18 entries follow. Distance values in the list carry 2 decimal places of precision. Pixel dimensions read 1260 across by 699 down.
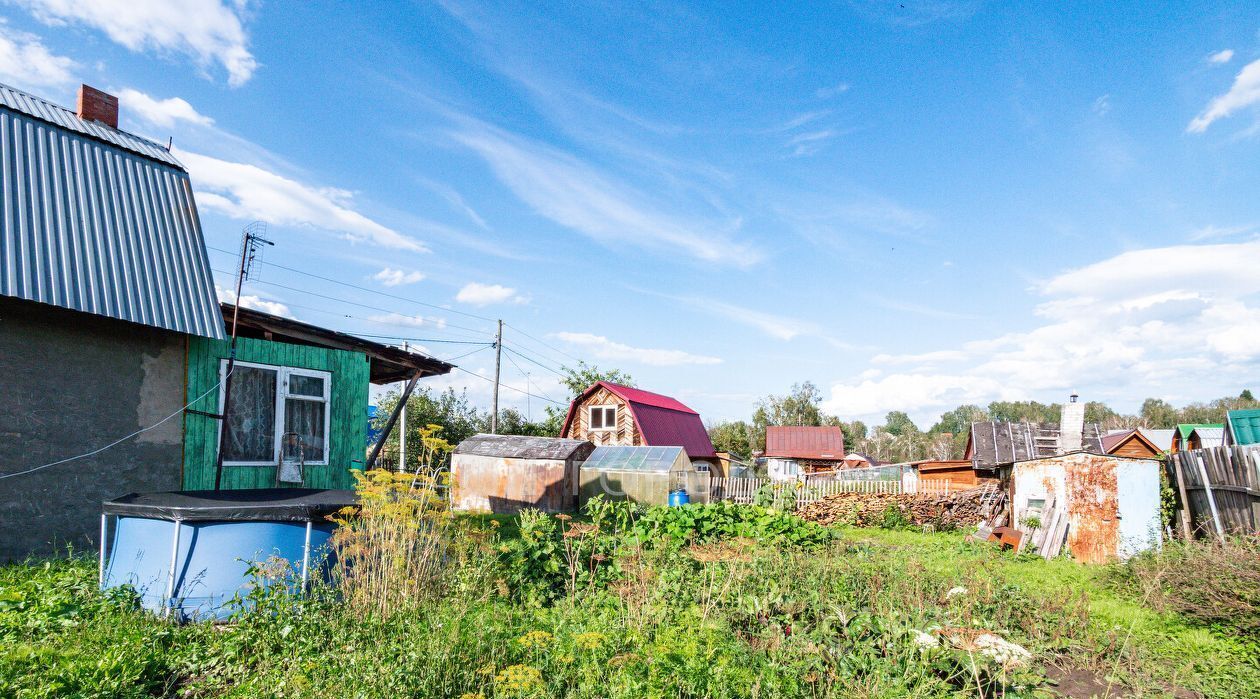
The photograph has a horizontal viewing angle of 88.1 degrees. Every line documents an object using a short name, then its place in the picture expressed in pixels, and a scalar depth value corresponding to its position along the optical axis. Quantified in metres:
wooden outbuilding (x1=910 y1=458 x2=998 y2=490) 17.03
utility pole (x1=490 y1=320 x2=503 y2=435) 26.01
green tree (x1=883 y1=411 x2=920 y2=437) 113.75
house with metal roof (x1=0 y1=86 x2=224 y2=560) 7.06
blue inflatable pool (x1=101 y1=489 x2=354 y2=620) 5.49
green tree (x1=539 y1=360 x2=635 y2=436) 32.63
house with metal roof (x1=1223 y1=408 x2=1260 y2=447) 12.52
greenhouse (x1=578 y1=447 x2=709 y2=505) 18.44
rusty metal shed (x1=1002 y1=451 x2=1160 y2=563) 11.04
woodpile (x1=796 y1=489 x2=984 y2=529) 15.29
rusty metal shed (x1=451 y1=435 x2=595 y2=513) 18.28
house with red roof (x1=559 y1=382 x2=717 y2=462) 25.66
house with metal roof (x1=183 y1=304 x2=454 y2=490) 8.52
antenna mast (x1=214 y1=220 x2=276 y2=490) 8.55
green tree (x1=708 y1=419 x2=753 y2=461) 41.00
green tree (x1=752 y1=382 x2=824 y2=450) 47.47
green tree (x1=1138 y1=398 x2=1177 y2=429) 64.94
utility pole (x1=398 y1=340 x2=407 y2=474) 22.28
